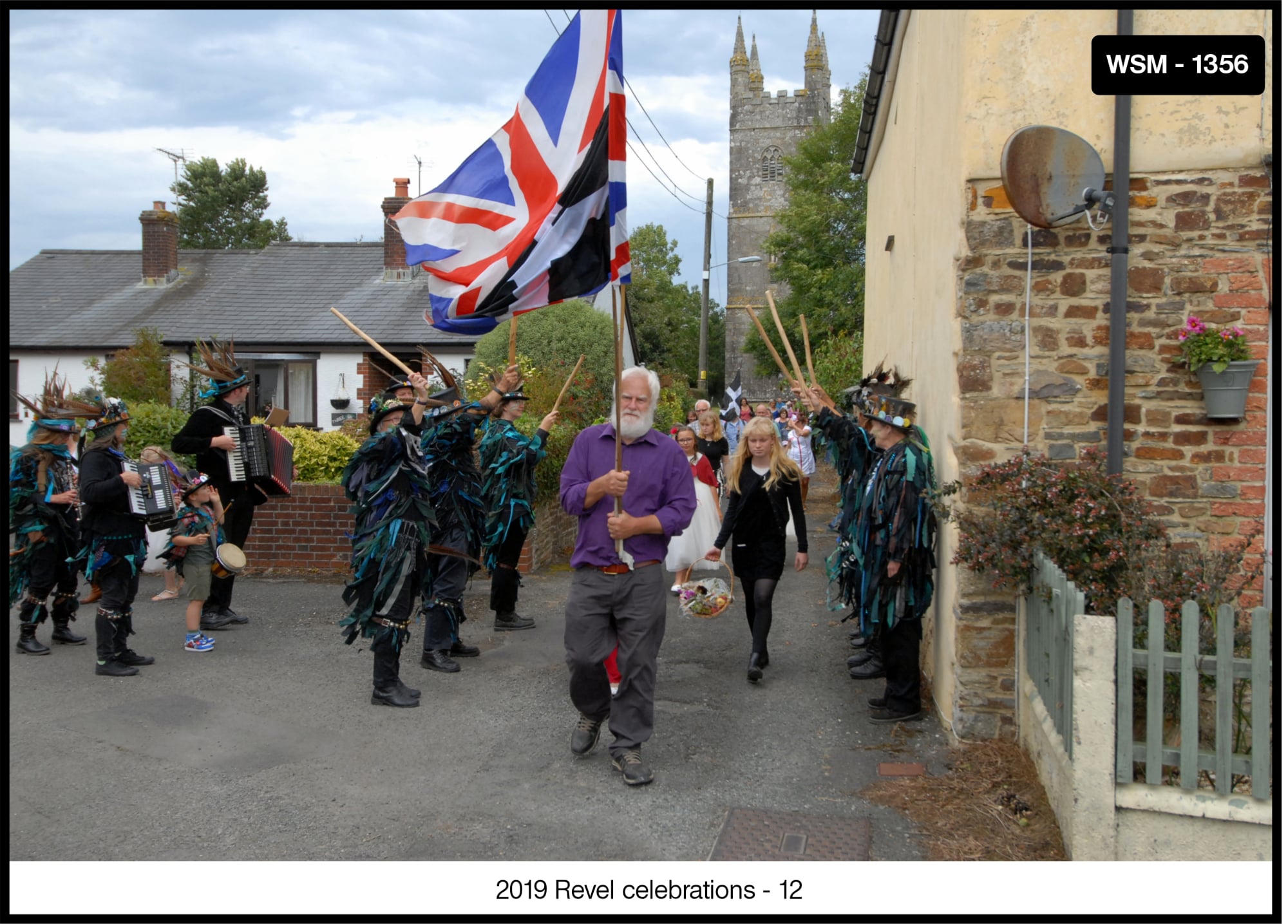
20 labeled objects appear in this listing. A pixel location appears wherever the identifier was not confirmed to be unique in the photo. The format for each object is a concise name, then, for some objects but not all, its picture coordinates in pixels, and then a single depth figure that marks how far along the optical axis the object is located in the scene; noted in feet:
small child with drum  26.14
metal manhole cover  14.56
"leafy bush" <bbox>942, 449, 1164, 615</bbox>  16.79
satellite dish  17.57
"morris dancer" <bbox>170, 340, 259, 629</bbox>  27.61
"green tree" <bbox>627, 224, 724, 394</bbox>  146.82
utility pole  109.70
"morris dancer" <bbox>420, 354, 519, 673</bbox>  24.35
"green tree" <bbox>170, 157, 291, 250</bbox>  194.39
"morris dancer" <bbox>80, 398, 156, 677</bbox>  23.57
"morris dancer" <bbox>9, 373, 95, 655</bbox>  24.89
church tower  250.16
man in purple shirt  17.57
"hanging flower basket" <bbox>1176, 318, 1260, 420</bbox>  17.92
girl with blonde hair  24.02
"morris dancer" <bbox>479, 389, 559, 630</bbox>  27.91
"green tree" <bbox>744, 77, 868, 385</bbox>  114.52
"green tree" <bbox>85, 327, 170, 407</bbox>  76.18
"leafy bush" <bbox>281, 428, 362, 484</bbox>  37.04
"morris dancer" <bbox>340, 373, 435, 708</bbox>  21.08
